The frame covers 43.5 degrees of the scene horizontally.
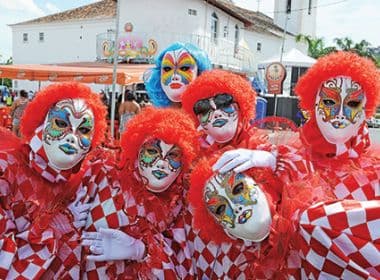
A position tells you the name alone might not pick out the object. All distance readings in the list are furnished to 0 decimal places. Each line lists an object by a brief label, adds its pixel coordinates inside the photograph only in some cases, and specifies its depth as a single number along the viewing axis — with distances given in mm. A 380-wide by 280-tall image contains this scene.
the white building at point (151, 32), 18109
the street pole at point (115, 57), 5786
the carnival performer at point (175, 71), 2977
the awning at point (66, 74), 8109
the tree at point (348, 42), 42553
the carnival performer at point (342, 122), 1808
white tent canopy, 14570
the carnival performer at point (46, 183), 1822
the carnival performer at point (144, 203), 1864
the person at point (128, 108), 6797
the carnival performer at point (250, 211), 1517
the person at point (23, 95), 8005
